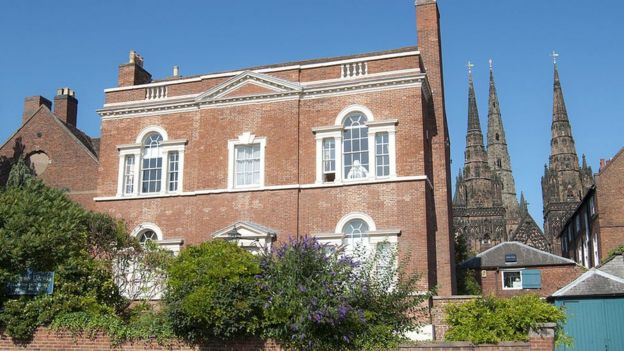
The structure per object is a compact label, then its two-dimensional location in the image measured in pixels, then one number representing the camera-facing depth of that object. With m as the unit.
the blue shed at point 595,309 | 25.53
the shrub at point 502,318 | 15.27
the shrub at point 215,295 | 16.12
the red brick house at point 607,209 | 40.00
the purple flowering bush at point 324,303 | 15.52
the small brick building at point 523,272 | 38.78
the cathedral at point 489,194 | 99.00
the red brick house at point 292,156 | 23.38
